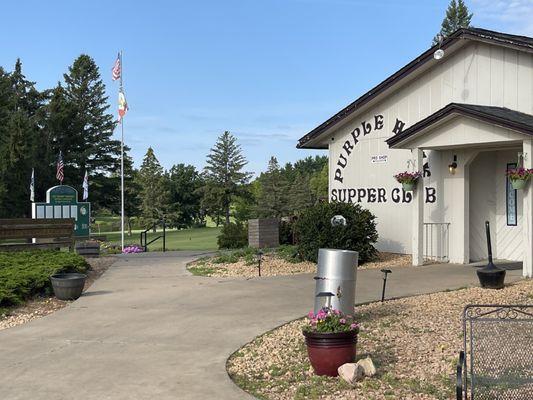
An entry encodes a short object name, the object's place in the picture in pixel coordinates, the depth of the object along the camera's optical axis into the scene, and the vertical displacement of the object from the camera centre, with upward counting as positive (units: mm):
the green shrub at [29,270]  9805 -1225
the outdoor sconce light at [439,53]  13977 +3944
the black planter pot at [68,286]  10234 -1412
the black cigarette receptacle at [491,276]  9992 -1133
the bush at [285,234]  20969 -863
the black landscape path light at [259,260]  13094 -1159
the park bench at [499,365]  4505 -1379
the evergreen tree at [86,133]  62031 +8721
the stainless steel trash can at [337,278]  6688 -795
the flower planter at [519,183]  11156 +584
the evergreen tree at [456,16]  53344 +18550
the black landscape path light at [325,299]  6485 -1059
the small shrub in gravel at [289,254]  14962 -1199
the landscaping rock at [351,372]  5285 -1526
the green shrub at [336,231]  13859 -492
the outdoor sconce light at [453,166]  13998 +1141
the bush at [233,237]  22984 -1089
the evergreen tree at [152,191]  60281 +2090
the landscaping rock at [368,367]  5441 -1505
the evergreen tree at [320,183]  78400 +4068
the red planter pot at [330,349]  5438 -1341
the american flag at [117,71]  27641 +6837
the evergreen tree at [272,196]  60156 +1610
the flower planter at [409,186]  13594 +621
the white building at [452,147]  12414 +1553
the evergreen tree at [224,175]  64312 +4082
